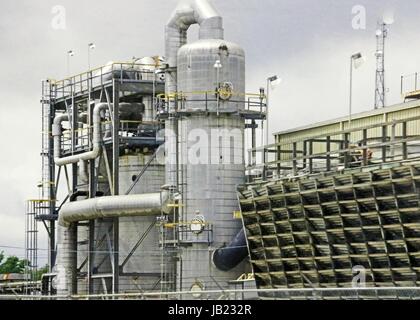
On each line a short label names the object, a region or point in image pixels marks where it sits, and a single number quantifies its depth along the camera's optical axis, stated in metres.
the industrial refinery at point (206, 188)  52.66
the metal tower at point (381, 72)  56.19
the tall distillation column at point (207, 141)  68.75
